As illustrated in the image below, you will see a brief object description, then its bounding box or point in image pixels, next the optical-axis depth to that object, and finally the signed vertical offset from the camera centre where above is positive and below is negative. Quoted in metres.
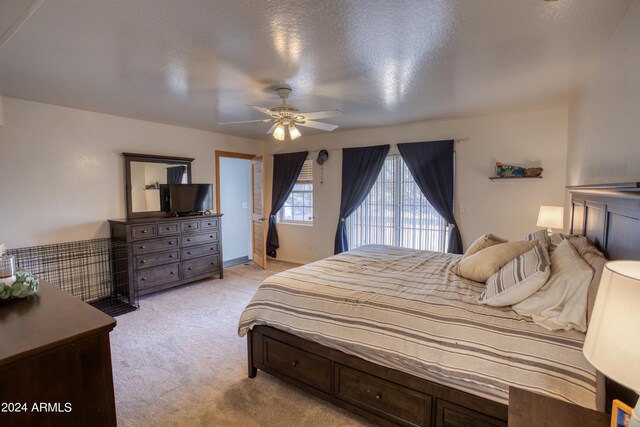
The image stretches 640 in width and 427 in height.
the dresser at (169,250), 4.10 -0.85
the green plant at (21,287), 1.57 -0.49
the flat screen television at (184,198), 4.77 -0.11
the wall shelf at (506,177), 4.03 +0.18
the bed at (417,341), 1.50 -0.85
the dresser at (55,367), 1.18 -0.71
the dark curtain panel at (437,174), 4.55 +0.24
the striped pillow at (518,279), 1.73 -0.52
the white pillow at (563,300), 1.53 -0.56
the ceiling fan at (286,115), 2.99 +0.74
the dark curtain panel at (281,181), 5.95 +0.20
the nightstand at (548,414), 1.03 -0.76
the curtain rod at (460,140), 4.47 +0.73
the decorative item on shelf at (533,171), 3.94 +0.25
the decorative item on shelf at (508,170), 4.04 +0.27
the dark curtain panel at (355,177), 5.13 +0.24
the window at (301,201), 5.99 -0.20
